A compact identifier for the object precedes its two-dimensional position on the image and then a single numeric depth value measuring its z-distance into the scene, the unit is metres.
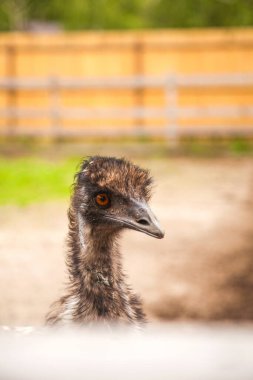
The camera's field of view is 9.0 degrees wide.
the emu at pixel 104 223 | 5.86
